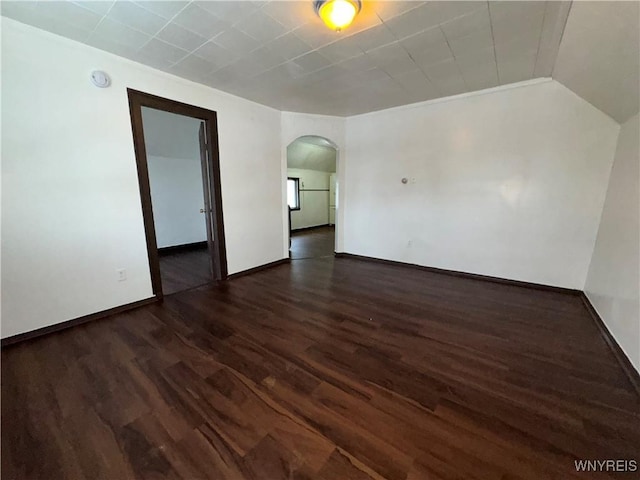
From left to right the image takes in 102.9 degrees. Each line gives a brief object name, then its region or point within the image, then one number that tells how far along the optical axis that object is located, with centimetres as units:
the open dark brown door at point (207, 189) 341
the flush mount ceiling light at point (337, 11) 167
